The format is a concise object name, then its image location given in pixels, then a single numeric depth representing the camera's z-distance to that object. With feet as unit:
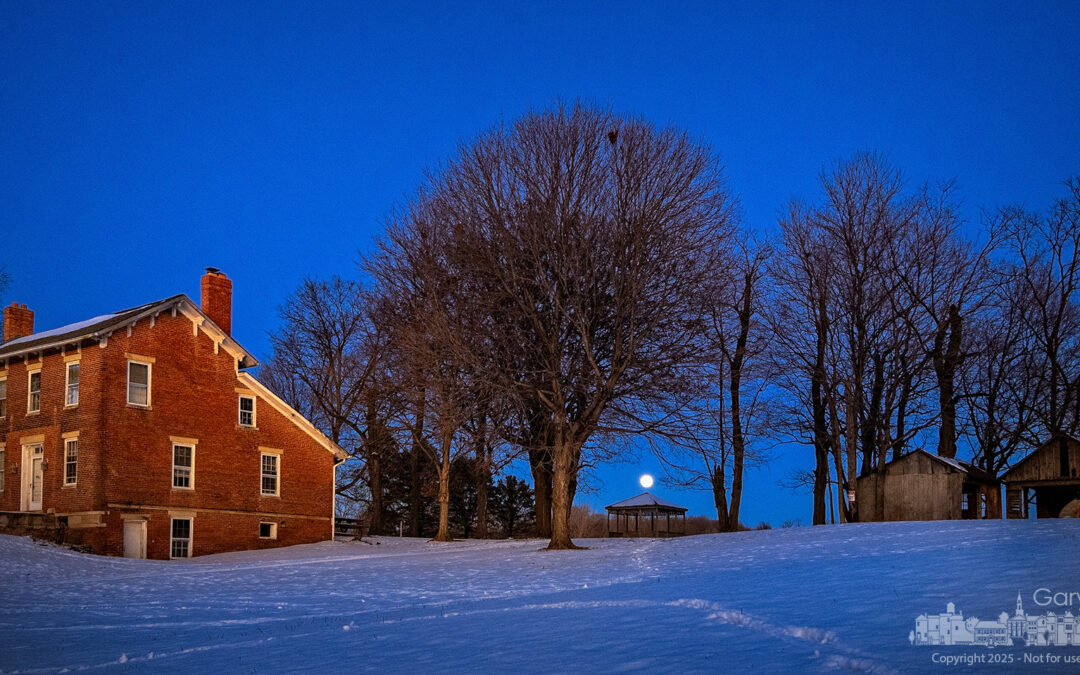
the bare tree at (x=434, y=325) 108.17
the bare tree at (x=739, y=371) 133.49
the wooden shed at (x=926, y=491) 129.59
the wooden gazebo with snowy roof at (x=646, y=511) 188.65
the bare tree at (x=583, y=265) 102.89
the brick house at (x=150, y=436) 115.34
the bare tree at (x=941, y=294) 136.56
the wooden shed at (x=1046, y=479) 126.72
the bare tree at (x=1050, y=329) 141.59
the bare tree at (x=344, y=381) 173.47
